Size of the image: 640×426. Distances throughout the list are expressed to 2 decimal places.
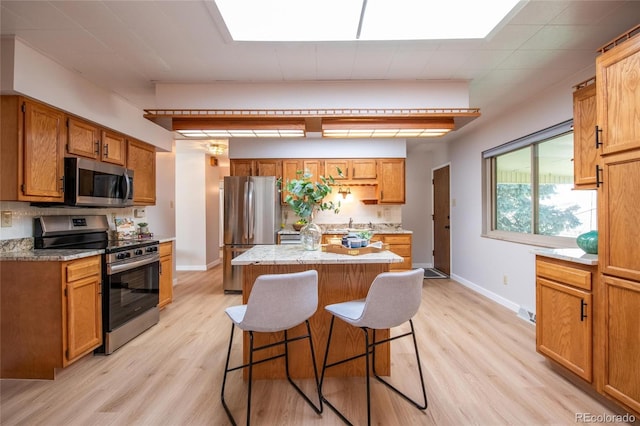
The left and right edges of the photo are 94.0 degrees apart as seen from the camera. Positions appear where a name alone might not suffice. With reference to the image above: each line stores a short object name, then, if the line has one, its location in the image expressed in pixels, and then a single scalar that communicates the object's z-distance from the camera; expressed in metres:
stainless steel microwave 2.62
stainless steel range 2.55
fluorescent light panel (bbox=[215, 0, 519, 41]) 1.90
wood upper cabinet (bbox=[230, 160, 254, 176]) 4.93
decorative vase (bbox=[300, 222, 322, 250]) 2.35
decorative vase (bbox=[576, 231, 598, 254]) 2.09
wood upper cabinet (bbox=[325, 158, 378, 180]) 4.95
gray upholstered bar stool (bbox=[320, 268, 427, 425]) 1.64
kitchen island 2.15
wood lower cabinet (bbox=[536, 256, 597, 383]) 1.91
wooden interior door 5.41
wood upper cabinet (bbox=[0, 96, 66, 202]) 2.23
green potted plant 2.23
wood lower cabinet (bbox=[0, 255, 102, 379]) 2.15
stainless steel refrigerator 4.43
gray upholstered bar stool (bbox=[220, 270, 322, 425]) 1.59
